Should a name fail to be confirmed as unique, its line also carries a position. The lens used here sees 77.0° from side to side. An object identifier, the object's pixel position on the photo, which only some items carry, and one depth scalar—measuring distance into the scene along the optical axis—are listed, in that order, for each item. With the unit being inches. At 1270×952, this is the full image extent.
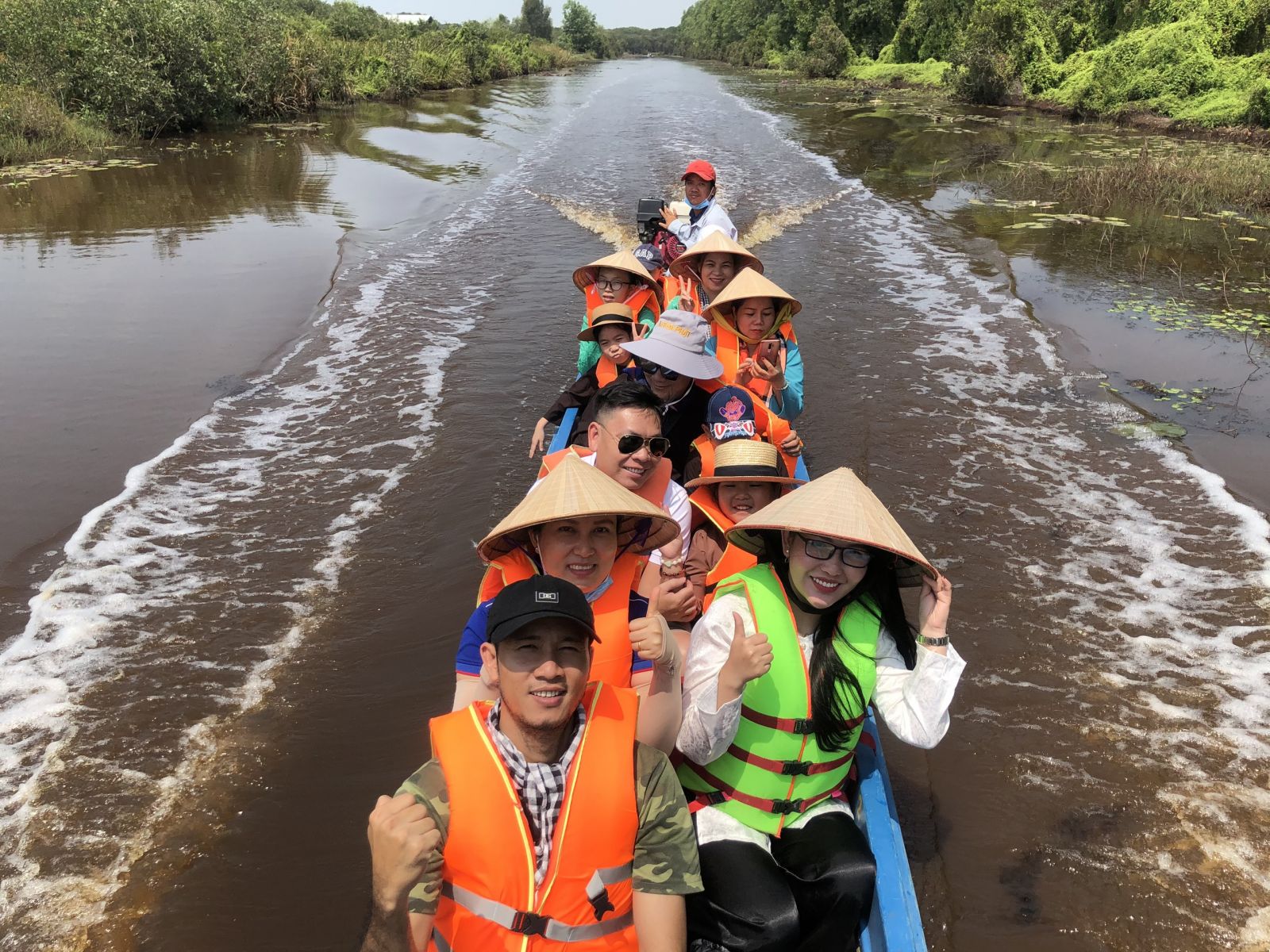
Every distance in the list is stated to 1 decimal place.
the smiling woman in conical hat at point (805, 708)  81.5
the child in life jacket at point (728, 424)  139.7
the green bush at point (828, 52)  1754.4
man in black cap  65.6
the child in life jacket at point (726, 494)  122.6
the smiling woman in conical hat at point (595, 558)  84.9
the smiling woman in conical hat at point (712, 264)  208.8
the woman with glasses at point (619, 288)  202.5
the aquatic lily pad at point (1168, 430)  243.1
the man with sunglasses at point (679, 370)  148.9
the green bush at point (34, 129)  585.0
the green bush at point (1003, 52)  1098.7
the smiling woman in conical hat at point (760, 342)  175.6
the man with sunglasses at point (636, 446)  111.5
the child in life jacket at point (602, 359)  173.5
